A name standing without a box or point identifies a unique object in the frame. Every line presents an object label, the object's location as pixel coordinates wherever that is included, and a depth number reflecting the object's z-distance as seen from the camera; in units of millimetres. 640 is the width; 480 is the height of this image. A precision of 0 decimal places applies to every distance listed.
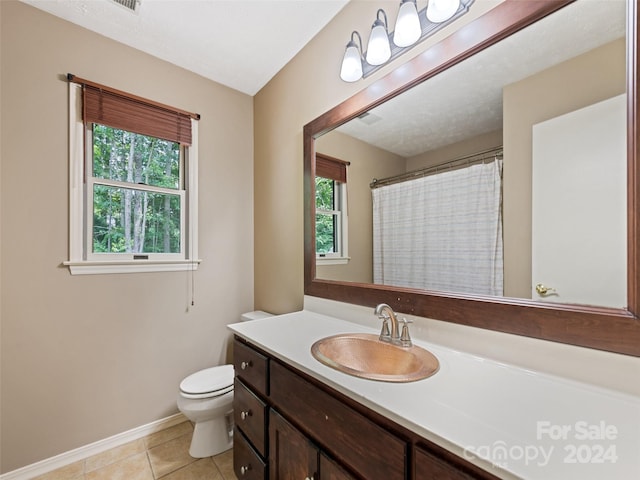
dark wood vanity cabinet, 636
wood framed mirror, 715
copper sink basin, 962
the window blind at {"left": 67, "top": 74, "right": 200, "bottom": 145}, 1735
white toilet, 1643
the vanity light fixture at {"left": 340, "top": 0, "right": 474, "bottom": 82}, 1075
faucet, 1104
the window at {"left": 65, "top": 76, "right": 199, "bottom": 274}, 1720
